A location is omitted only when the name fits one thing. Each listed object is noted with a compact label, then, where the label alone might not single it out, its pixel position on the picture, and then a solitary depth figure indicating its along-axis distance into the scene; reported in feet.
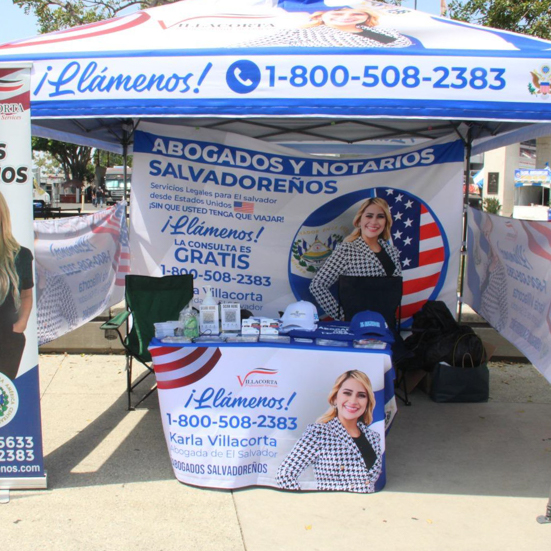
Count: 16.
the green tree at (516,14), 36.73
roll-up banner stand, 10.71
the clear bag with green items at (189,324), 12.21
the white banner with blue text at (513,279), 12.15
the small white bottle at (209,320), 12.52
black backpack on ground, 16.58
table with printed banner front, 11.63
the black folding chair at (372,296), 16.51
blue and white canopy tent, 10.97
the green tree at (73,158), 124.77
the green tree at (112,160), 188.42
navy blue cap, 12.62
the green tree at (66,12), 53.26
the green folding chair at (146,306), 15.38
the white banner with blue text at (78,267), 15.46
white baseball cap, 12.82
